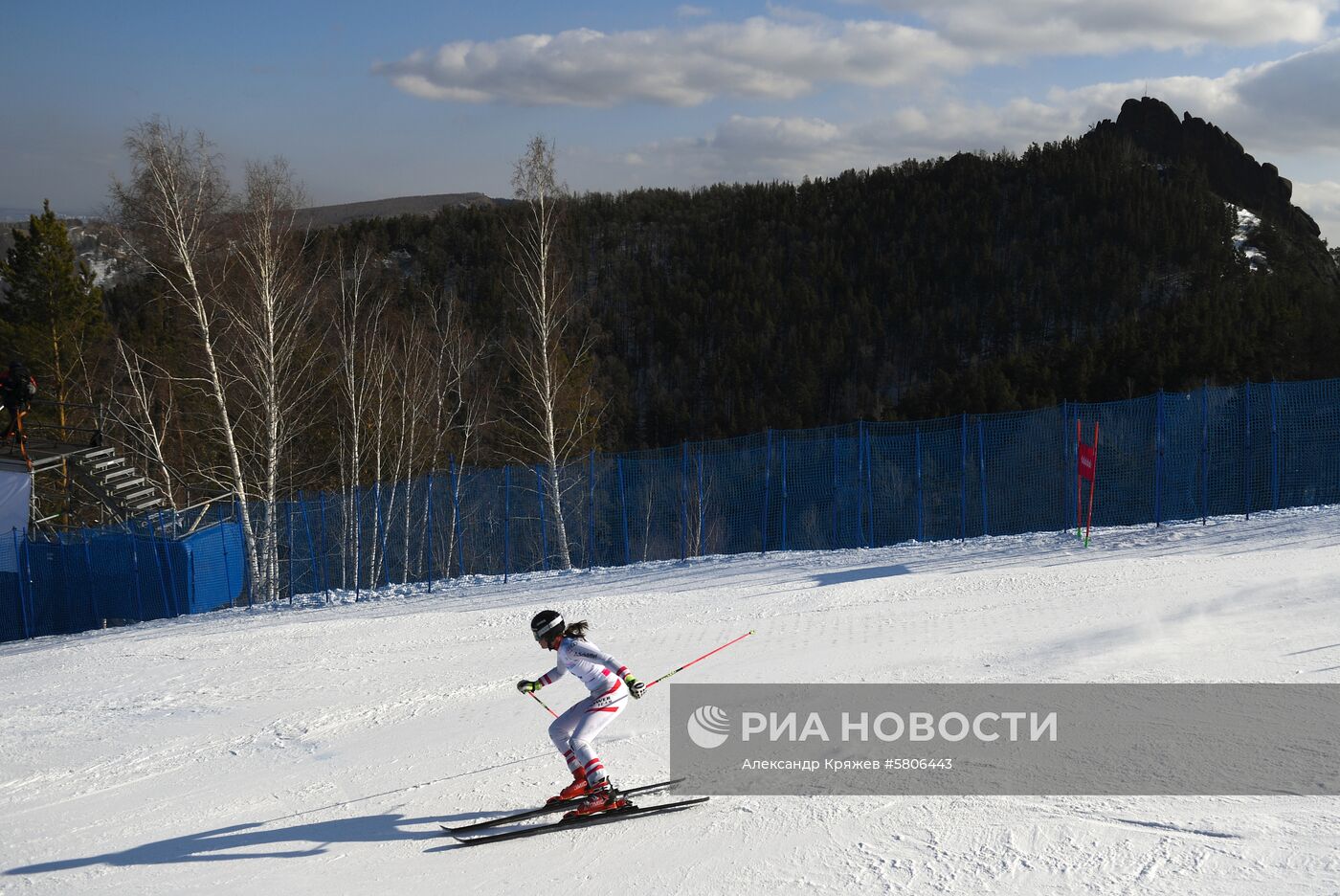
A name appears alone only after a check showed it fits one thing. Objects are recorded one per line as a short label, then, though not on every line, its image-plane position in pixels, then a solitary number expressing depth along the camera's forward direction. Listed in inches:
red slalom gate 692.1
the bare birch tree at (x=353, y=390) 1079.6
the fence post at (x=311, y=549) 939.3
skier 289.9
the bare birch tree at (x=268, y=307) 936.9
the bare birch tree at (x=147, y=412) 1053.8
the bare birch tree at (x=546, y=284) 988.6
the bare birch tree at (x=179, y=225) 895.1
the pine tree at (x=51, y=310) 1406.3
